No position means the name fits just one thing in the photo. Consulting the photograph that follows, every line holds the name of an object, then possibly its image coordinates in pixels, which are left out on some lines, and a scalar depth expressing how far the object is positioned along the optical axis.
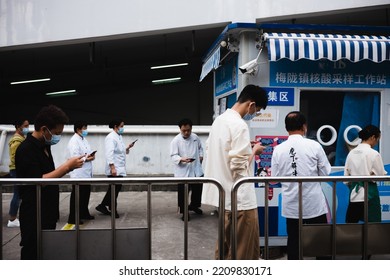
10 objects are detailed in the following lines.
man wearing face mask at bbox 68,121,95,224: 5.58
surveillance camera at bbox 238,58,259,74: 4.32
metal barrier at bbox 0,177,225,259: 2.59
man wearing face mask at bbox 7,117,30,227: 5.50
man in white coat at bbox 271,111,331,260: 3.23
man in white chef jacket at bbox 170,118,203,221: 5.93
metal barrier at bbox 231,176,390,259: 2.75
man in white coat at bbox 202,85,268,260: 2.98
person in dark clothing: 2.80
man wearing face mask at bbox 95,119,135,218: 5.89
